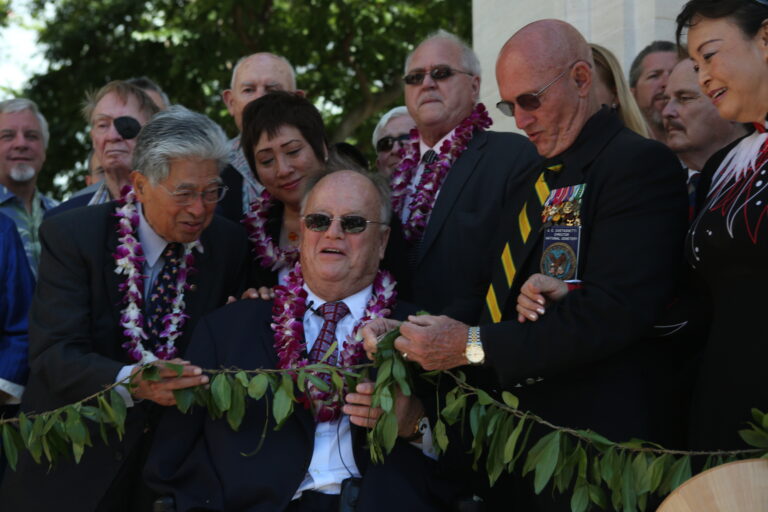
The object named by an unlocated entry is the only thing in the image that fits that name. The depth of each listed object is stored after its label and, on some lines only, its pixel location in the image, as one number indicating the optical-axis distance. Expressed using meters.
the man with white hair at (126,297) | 4.17
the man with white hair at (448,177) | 4.49
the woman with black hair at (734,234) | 3.02
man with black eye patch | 5.65
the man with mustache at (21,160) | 6.19
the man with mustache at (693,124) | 4.57
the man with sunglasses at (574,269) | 3.29
